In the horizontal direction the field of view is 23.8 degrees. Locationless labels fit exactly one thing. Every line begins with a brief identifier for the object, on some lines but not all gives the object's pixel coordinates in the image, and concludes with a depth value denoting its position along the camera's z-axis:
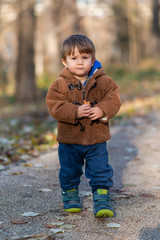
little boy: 2.94
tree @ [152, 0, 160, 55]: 23.07
